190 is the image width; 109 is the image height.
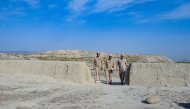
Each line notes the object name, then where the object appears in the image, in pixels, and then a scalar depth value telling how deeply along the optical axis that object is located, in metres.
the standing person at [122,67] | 7.34
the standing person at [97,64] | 7.56
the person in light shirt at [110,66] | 7.50
